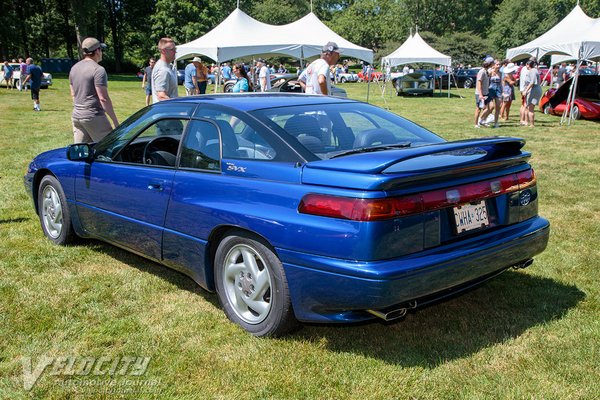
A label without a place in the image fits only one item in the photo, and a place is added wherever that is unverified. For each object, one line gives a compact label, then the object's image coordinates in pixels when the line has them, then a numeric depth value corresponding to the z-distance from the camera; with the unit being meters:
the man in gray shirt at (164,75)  7.30
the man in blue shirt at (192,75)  15.43
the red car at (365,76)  45.62
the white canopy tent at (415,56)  28.95
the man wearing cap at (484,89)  13.82
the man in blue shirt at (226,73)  26.36
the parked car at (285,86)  19.08
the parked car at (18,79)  30.10
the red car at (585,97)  17.08
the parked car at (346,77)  51.34
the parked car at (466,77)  40.24
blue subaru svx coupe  2.80
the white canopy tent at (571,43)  15.66
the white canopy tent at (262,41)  17.30
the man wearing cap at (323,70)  7.80
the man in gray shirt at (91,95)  6.21
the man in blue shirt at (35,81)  19.16
